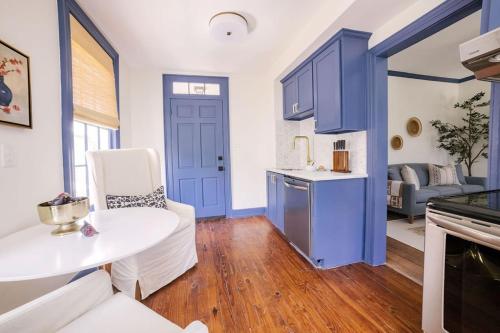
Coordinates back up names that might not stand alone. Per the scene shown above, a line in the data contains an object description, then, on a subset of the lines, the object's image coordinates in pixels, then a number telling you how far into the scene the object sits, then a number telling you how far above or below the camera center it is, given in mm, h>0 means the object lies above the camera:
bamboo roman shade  1824 +799
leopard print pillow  1808 -370
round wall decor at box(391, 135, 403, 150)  3946 +297
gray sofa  3068 -510
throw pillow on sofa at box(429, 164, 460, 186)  3586 -329
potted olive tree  4023 +436
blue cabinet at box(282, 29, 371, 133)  2008 +778
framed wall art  1094 +418
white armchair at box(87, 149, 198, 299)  1564 -556
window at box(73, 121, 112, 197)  2055 +154
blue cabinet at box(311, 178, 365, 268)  1980 -628
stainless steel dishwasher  2078 -609
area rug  2490 -1013
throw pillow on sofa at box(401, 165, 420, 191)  3309 -303
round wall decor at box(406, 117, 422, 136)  4074 +618
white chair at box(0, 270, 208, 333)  638 -554
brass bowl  949 -256
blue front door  3414 +89
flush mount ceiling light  1991 +1333
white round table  705 -359
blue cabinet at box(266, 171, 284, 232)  2768 -595
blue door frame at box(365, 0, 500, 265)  1964 +123
